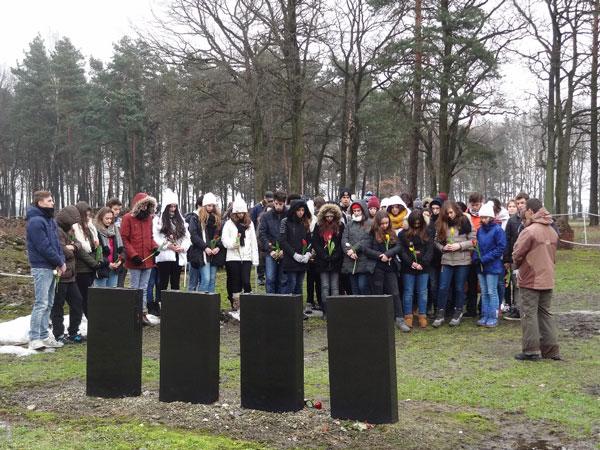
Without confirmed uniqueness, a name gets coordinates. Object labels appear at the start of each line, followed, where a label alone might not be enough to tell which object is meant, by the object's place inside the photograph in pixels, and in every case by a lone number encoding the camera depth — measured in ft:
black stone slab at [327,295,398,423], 17.02
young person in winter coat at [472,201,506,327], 31.48
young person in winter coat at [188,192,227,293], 34.78
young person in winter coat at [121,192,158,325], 32.81
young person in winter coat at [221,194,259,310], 35.27
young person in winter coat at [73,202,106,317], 30.58
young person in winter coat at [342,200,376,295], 32.37
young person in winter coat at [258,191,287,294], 34.86
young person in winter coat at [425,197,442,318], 33.06
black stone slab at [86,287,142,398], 19.83
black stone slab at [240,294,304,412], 17.98
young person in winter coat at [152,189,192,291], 33.96
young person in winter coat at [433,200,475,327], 32.27
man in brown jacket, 25.11
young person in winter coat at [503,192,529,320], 31.91
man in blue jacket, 27.02
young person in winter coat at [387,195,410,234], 33.84
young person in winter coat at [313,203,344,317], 33.40
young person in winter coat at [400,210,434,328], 32.24
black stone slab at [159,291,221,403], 18.98
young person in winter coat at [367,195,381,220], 34.45
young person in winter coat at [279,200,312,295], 33.86
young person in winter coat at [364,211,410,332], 32.01
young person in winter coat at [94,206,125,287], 32.01
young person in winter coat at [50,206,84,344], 29.32
